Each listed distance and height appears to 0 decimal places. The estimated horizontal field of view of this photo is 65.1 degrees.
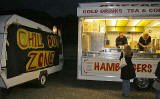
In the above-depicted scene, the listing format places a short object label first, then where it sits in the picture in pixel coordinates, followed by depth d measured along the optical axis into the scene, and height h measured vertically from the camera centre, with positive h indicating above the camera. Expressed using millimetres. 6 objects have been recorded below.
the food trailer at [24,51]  3514 -145
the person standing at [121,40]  6158 +349
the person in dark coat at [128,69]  4101 -717
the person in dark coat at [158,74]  3241 -713
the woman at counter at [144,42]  5806 +238
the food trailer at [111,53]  4608 -242
